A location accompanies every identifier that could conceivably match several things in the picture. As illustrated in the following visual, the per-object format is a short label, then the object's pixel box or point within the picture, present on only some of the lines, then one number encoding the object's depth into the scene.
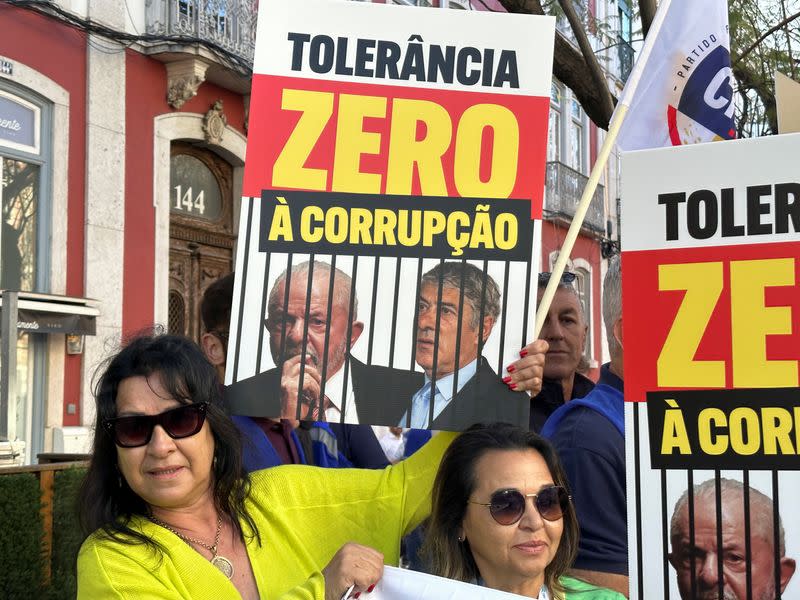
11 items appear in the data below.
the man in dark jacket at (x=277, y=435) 2.61
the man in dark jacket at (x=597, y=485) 2.40
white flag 3.45
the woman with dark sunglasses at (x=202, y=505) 1.97
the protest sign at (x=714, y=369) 1.98
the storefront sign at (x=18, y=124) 9.31
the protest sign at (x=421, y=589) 2.00
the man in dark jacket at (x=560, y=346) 3.74
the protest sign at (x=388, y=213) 2.37
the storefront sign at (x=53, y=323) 9.04
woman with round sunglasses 2.11
